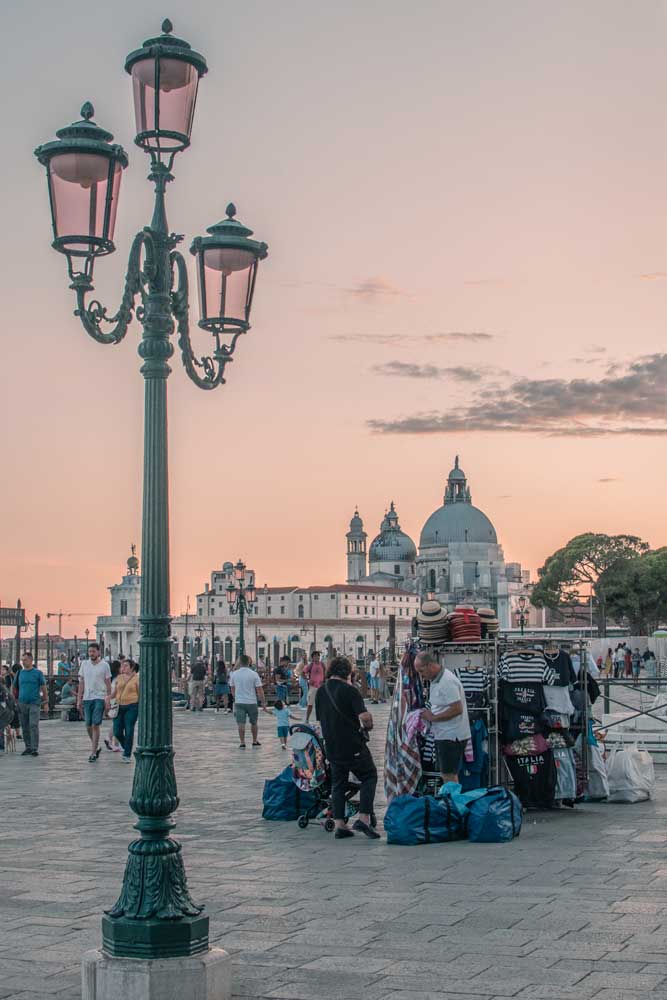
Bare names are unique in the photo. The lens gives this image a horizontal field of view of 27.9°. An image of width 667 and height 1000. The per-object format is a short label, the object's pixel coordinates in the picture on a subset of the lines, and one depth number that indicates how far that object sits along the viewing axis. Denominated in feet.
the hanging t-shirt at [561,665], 38.42
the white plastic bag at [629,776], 39.50
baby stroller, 35.37
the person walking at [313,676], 61.46
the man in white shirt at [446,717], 34.27
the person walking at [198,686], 95.35
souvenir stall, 36.63
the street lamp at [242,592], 122.31
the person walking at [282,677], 84.84
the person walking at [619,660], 164.43
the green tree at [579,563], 297.12
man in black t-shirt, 32.42
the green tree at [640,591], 278.26
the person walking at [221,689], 96.73
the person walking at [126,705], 51.62
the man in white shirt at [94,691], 55.01
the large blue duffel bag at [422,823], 31.35
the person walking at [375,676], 121.80
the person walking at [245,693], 58.44
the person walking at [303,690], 89.36
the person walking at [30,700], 56.49
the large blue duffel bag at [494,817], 31.50
